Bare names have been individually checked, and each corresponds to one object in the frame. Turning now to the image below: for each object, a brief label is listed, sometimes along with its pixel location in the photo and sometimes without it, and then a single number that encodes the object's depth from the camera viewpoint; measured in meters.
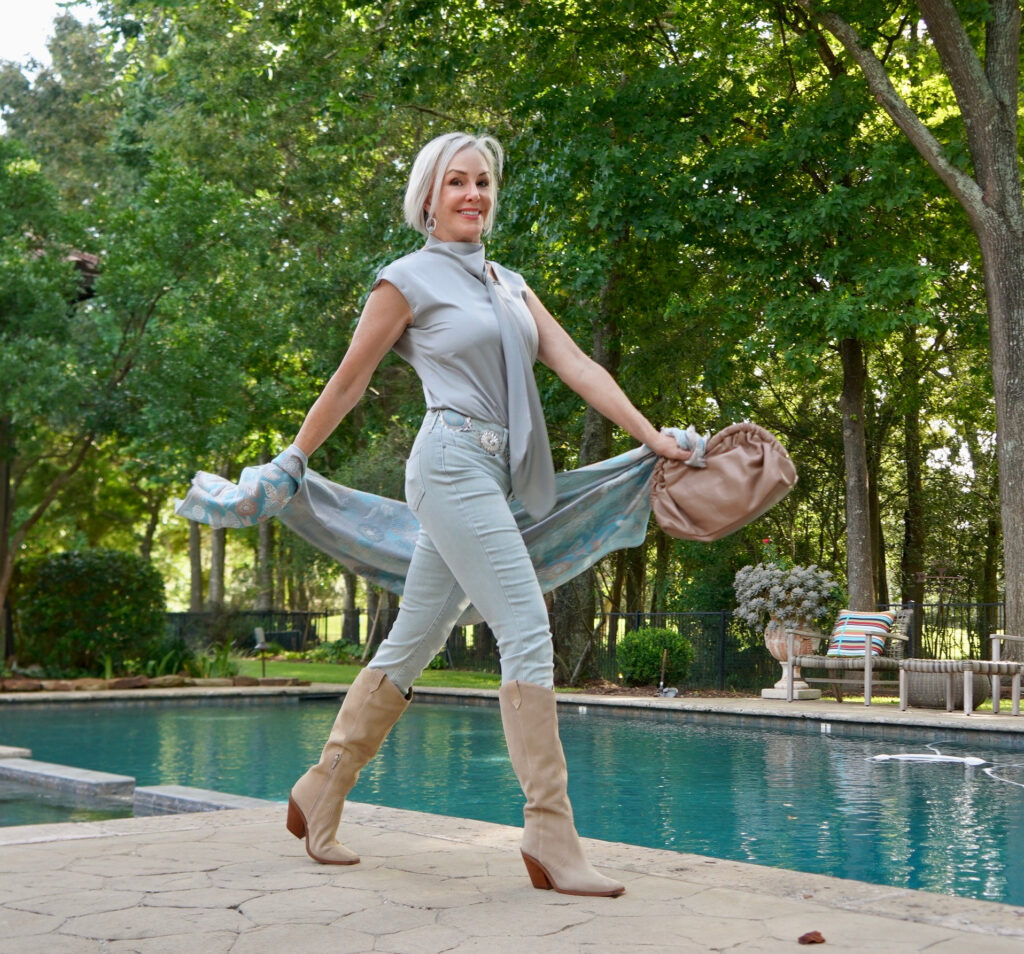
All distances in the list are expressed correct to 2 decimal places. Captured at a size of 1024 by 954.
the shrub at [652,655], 15.84
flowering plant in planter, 14.66
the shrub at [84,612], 15.33
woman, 3.30
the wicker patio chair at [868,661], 13.03
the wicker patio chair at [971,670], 11.26
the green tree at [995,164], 12.46
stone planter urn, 14.16
